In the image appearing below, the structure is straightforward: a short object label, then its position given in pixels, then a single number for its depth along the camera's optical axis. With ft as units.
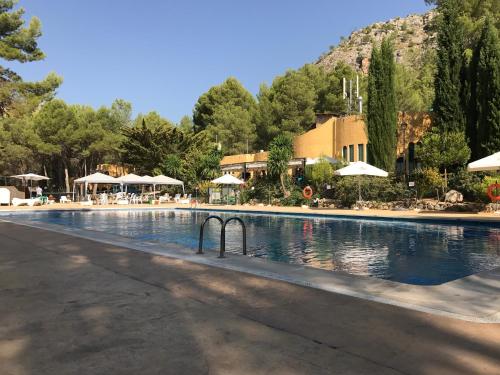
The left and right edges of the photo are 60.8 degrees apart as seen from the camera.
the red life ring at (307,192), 77.85
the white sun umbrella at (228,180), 87.92
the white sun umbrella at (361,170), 64.64
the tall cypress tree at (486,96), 65.82
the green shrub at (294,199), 80.18
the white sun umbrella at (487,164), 44.32
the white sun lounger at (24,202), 87.81
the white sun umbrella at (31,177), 103.39
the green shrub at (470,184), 58.07
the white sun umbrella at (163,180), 97.86
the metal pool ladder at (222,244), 24.11
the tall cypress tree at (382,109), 79.25
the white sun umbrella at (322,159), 82.83
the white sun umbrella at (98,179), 93.71
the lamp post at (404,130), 82.99
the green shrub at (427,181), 62.44
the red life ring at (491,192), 51.35
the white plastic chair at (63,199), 101.82
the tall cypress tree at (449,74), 70.54
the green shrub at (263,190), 85.15
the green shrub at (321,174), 79.97
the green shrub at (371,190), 68.80
